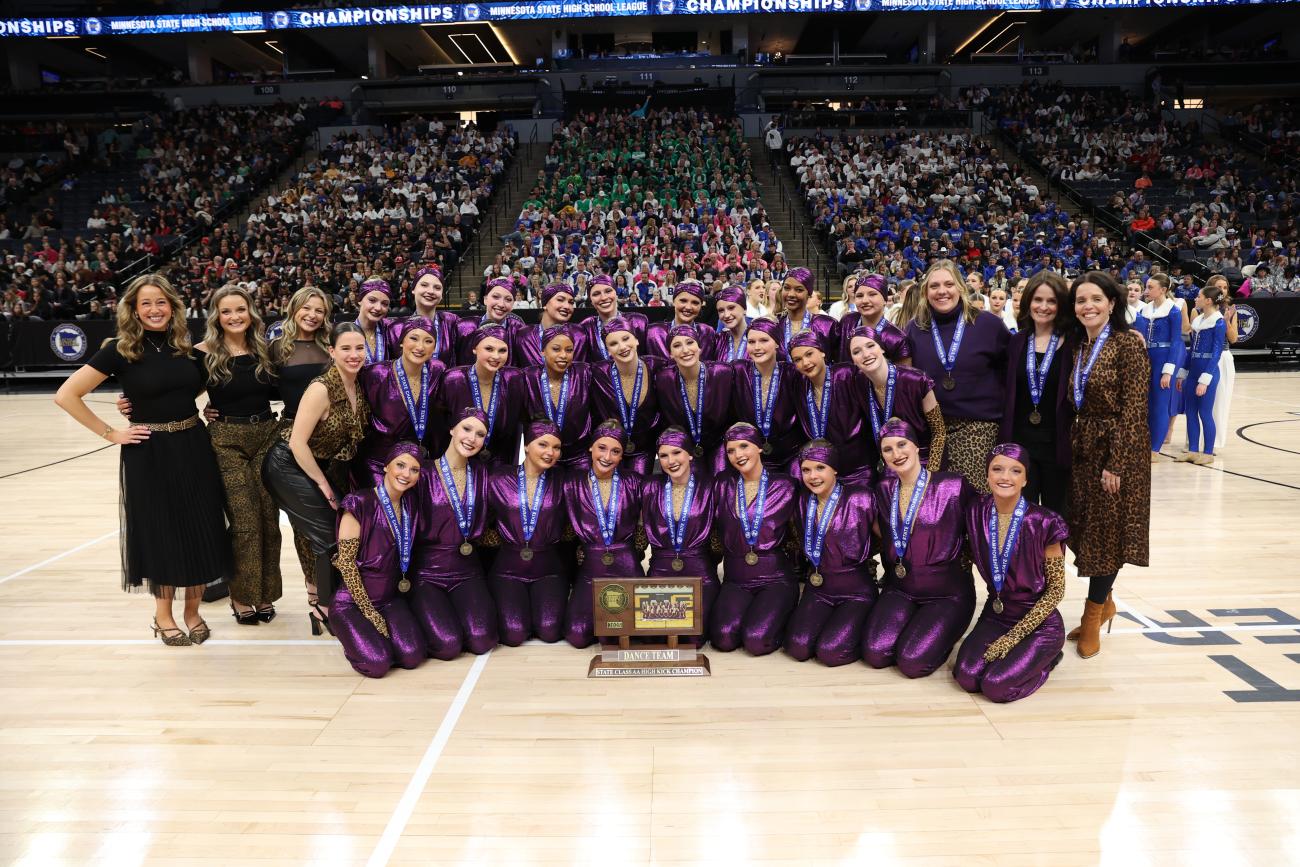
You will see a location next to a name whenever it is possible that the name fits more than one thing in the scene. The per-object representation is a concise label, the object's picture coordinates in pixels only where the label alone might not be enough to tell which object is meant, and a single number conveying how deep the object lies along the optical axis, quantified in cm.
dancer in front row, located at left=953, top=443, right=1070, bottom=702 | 381
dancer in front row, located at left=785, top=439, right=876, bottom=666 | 417
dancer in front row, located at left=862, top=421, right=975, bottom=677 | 401
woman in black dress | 423
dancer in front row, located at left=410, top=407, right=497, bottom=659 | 431
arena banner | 2534
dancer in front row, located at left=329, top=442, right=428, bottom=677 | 417
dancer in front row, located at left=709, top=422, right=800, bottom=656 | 427
